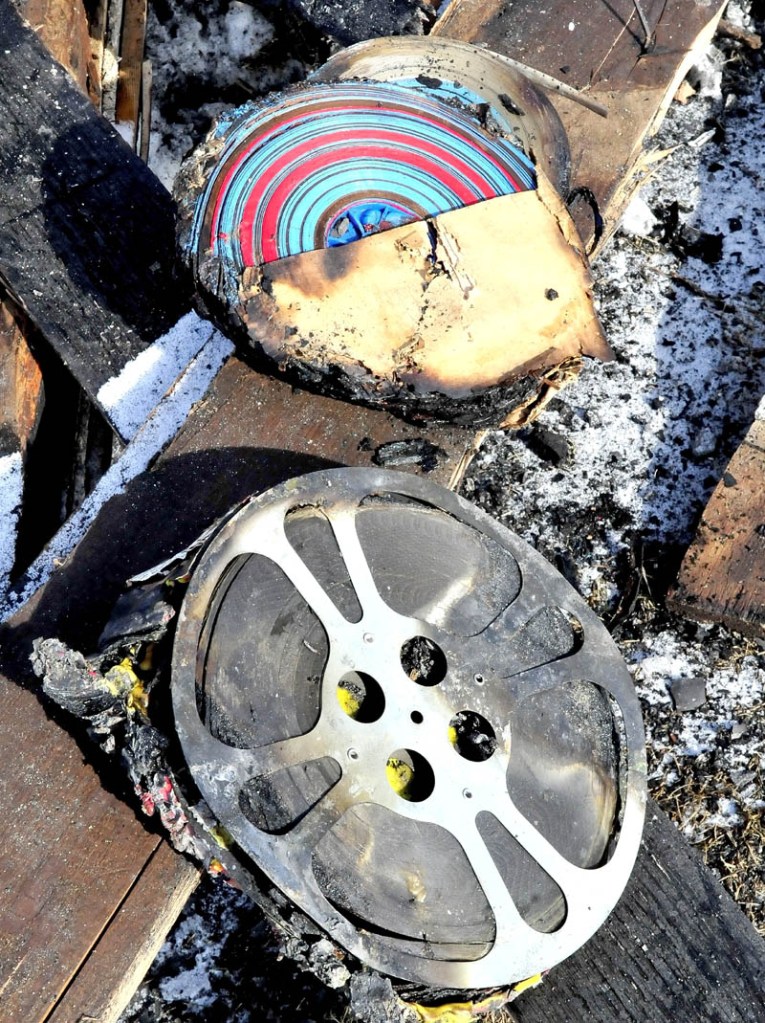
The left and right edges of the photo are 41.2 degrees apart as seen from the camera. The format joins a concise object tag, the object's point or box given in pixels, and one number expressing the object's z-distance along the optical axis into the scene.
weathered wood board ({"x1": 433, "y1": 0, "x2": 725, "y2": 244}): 2.88
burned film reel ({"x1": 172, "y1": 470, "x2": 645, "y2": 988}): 1.99
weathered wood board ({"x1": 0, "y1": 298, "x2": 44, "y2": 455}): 2.72
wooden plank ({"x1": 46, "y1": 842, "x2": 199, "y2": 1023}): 2.11
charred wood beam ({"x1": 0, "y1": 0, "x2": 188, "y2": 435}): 2.54
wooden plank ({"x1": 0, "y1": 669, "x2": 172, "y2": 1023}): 2.09
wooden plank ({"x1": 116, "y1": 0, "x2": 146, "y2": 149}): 3.42
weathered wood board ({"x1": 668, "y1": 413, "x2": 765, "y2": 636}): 2.79
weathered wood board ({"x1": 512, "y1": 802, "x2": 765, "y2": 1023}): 2.36
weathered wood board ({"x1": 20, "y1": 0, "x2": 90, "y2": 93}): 2.93
